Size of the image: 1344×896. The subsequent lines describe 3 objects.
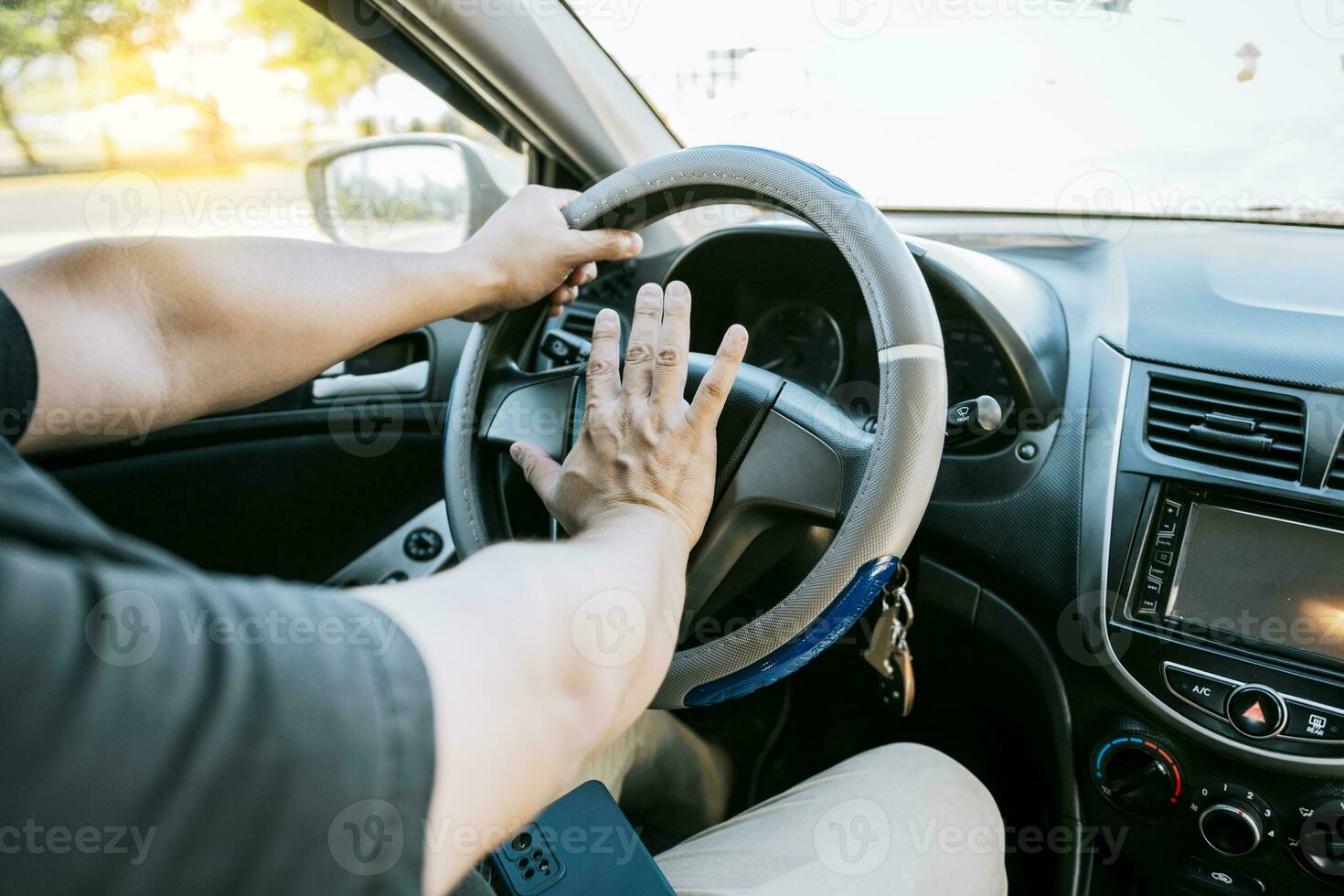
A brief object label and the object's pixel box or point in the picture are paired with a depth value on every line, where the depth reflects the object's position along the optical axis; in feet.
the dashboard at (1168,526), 3.55
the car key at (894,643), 4.24
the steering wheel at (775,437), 2.98
